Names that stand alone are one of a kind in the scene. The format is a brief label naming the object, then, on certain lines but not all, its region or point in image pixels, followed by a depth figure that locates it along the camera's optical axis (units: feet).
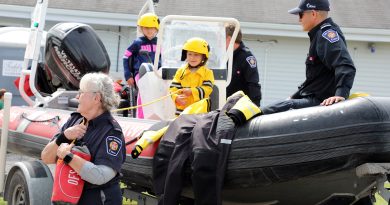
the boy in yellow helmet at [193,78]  20.99
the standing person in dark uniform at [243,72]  24.02
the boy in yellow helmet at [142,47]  27.61
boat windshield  24.17
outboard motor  25.35
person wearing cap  16.81
